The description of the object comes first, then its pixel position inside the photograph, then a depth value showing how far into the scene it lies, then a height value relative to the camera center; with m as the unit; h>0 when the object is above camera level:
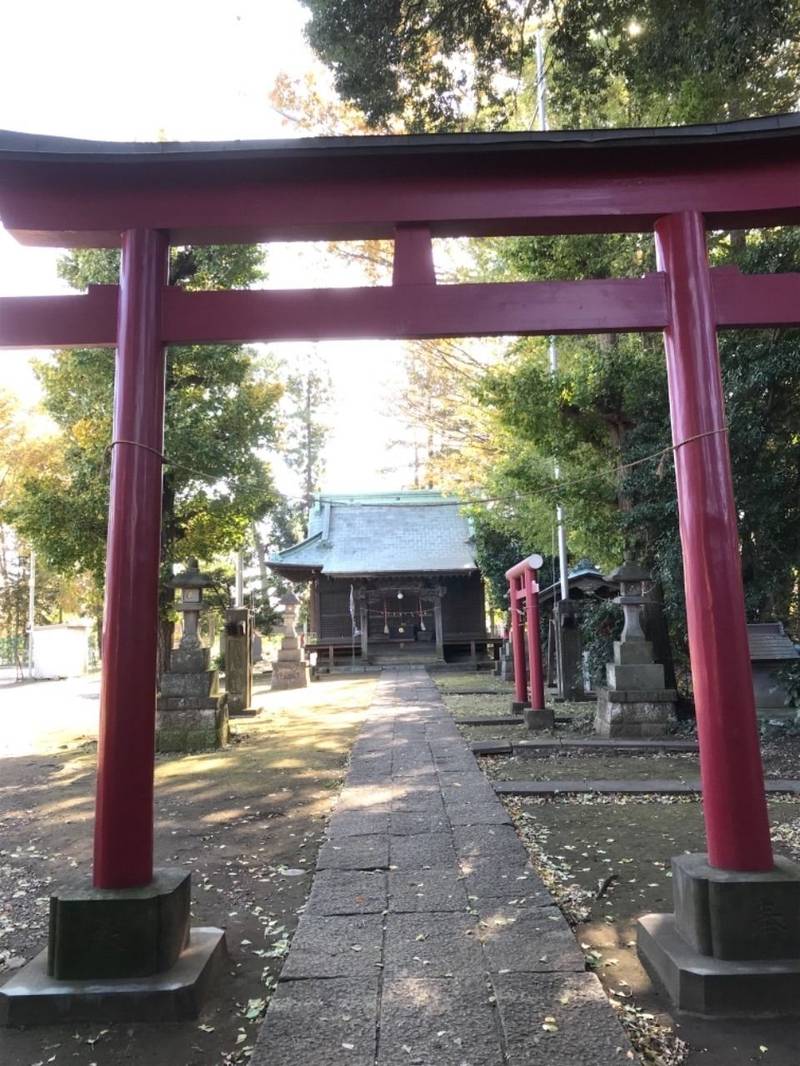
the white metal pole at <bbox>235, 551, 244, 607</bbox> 22.81 +1.81
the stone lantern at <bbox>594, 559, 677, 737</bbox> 8.68 -0.73
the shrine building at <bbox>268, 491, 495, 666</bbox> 22.48 +1.30
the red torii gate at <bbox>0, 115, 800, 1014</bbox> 3.07 +1.60
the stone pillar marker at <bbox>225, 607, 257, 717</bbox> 12.46 -0.41
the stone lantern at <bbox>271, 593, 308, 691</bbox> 17.58 -0.62
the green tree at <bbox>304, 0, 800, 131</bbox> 6.53 +5.97
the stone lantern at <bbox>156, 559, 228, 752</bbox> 9.06 -0.82
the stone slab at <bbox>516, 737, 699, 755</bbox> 7.93 -1.30
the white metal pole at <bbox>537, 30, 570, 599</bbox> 11.51 +2.08
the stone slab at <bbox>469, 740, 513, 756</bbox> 7.98 -1.29
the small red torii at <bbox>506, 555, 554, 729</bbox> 9.64 -0.22
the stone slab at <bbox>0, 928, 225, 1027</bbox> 2.68 -1.33
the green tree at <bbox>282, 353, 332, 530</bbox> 36.50 +10.02
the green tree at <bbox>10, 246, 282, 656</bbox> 9.24 +2.86
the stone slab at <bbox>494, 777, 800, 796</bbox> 6.10 -1.36
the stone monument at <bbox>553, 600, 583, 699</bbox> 13.20 -0.32
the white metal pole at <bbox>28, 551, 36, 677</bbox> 25.95 +1.91
